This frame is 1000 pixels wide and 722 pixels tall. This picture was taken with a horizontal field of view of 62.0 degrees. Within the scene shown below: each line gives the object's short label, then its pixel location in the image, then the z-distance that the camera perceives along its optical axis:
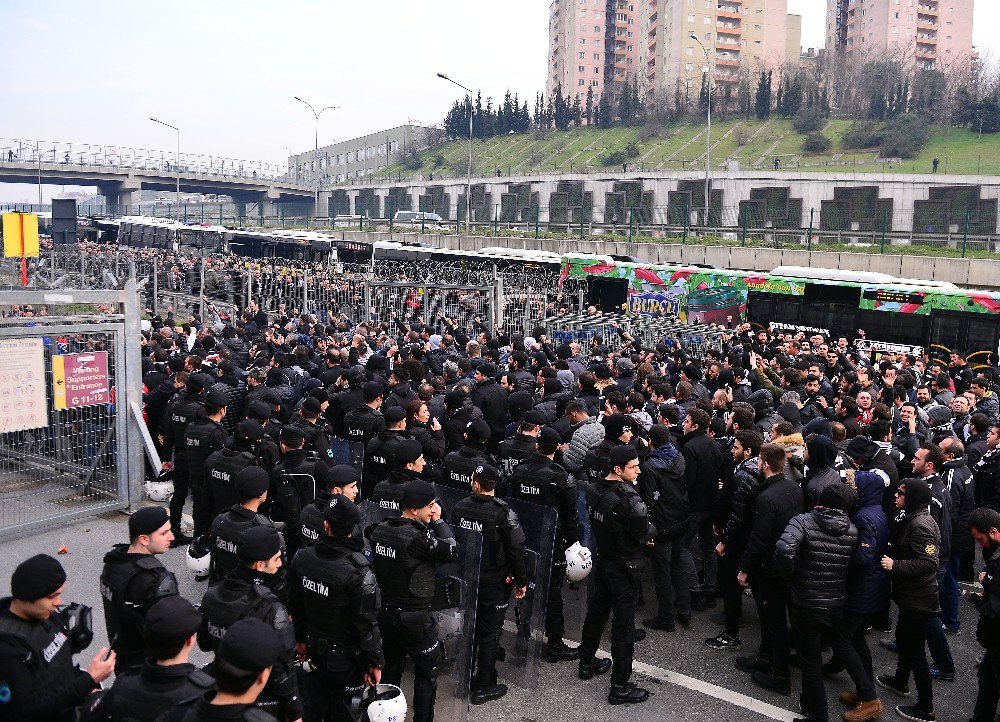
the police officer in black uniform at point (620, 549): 6.36
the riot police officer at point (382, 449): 8.15
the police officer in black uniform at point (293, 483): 7.59
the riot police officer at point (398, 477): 6.45
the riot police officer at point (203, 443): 8.67
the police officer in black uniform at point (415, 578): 5.54
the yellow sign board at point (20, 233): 13.76
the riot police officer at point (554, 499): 6.94
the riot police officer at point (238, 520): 5.71
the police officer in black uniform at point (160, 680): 3.66
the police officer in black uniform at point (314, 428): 8.22
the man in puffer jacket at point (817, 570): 5.91
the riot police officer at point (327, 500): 6.00
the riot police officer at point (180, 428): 9.42
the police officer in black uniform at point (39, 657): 3.92
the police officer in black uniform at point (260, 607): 4.43
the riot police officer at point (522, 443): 7.59
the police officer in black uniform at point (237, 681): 3.42
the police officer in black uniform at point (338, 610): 5.04
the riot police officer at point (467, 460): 7.40
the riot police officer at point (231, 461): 7.64
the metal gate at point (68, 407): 8.84
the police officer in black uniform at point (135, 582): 4.77
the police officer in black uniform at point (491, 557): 6.17
